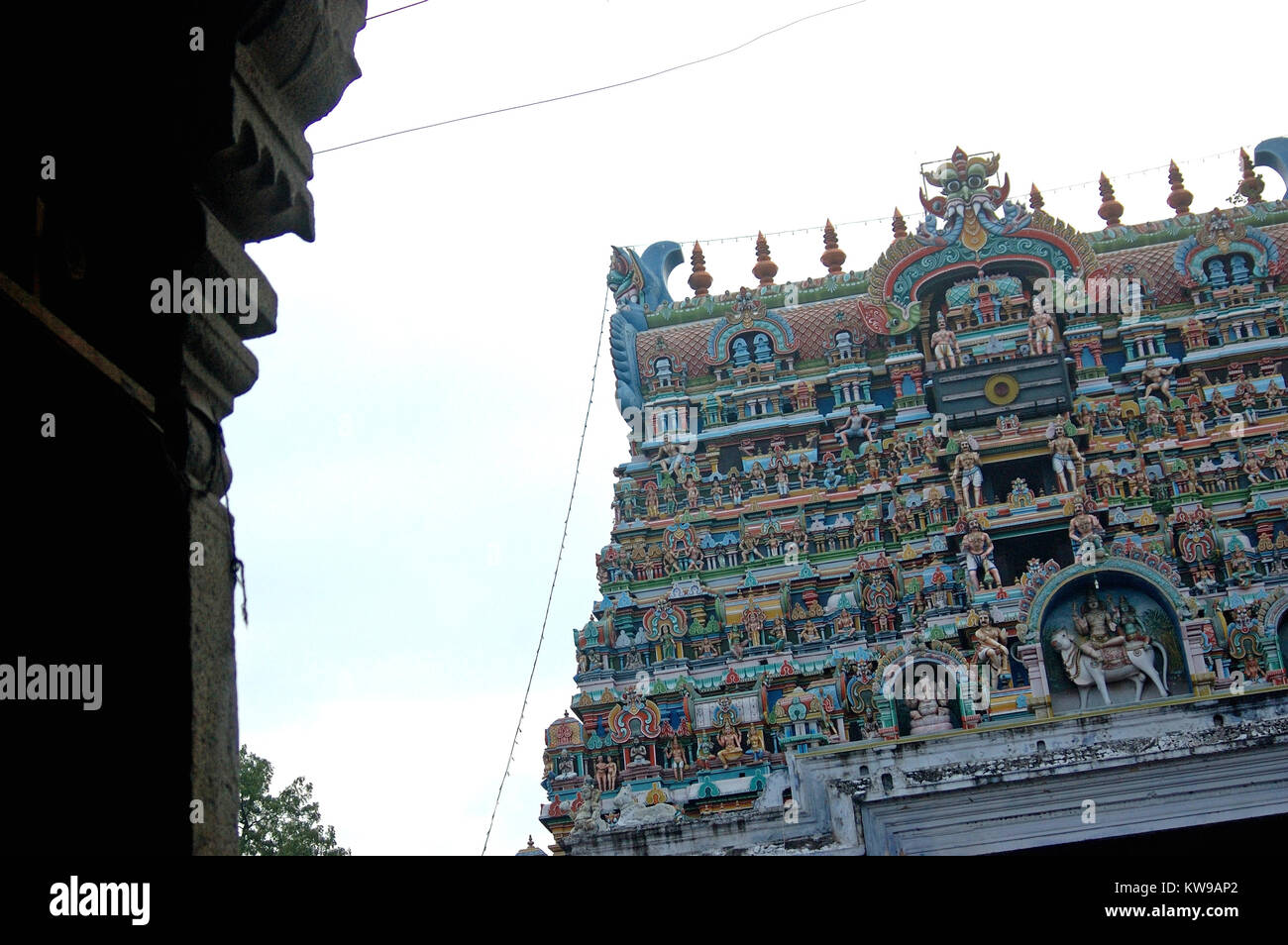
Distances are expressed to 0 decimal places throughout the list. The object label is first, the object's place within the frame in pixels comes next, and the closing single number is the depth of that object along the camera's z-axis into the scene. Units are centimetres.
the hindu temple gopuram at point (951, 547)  1658
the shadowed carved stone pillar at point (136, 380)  395
